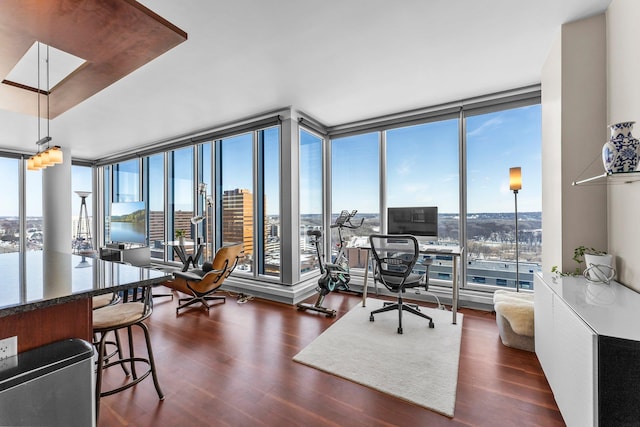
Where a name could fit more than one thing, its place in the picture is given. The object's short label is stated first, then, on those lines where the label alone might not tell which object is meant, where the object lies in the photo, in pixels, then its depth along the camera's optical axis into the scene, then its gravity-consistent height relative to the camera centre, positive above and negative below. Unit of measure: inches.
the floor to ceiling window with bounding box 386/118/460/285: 150.6 +22.6
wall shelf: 62.9 +8.8
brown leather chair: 136.4 -32.1
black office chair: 113.3 -21.2
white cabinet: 45.9 -26.2
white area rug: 76.6 -48.9
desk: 121.6 -18.2
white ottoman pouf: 94.3 -38.8
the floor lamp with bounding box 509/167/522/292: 124.6 +15.1
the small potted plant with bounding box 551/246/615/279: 75.2 -13.5
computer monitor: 138.0 -4.3
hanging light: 110.4 +23.6
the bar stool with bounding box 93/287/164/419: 62.4 -24.8
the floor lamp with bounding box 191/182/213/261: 191.4 +7.0
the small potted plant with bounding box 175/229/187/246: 177.3 -14.3
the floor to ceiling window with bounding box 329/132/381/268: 175.3 +19.3
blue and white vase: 60.1 +13.6
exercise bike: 138.0 -33.6
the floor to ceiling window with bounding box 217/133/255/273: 179.9 +13.6
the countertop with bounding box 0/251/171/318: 43.6 -13.5
